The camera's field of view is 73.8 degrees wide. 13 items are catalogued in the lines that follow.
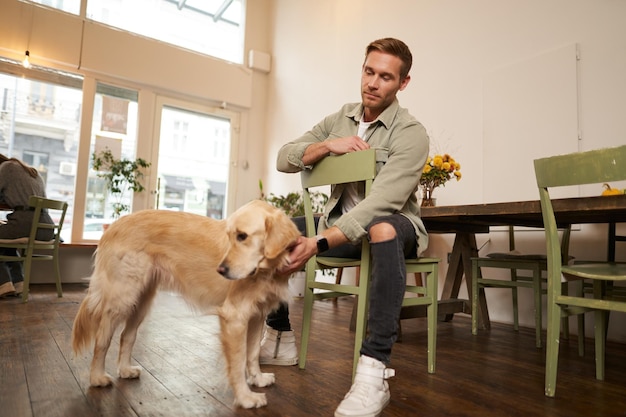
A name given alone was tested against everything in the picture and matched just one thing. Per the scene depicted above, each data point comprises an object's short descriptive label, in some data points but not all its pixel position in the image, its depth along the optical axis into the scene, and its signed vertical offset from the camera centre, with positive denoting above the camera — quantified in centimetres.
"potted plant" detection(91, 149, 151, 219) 552 +62
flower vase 298 +27
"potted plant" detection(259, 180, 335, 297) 460 +29
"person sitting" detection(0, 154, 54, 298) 368 +10
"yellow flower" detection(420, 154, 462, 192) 297 +46
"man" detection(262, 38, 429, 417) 134 +10
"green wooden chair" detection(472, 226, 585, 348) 260 -23
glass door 628 +103
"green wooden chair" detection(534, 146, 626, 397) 141 +4
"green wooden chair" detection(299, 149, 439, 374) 161 -14
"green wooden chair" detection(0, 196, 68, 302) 355 -22
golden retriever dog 137 -20
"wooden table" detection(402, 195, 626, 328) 158 +11
